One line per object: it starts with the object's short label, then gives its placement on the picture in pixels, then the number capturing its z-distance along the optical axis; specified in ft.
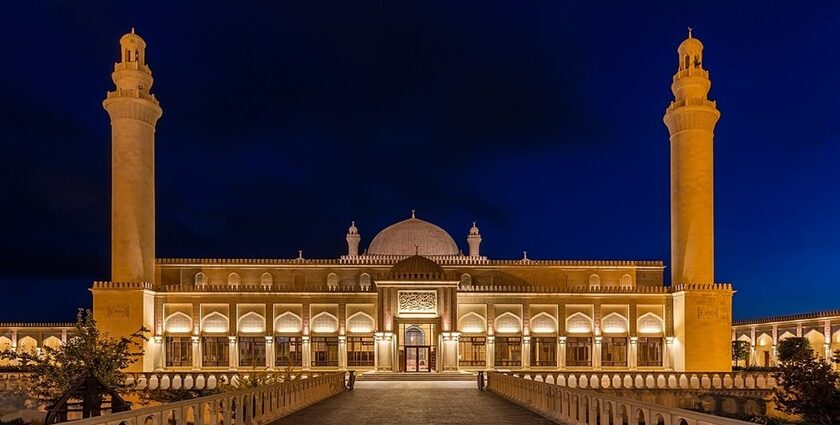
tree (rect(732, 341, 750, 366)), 138.92
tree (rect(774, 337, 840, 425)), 72.23
